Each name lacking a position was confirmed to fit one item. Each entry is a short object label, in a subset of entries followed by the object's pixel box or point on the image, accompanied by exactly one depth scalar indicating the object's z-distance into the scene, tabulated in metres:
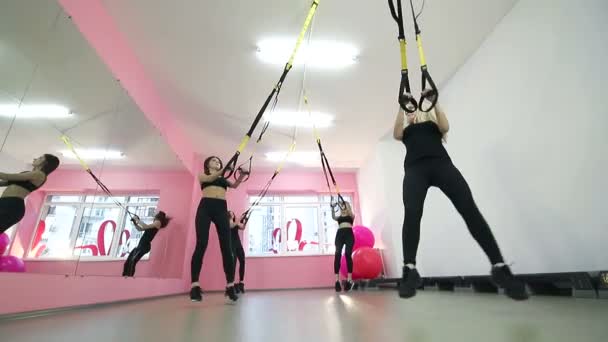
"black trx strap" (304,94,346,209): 4.53
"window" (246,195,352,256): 6.97
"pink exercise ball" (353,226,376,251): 5.83
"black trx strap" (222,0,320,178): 2.13
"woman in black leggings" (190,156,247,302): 2.63
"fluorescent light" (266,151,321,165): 6.67
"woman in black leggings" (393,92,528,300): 1.51
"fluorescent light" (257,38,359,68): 3.63
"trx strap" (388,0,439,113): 1.71
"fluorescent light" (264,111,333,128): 5.13
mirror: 1.99
